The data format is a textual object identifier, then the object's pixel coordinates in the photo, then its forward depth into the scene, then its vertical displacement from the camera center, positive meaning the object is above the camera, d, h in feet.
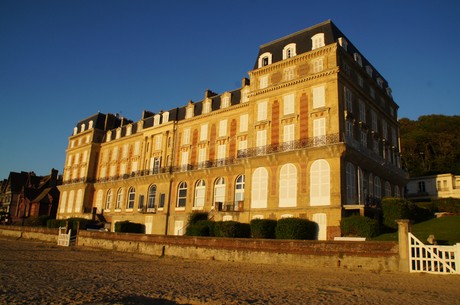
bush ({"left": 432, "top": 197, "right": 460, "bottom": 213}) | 96.63 +9.62
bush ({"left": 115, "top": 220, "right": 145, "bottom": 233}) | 112.57 -0.82
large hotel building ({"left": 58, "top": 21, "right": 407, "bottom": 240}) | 83.76 +23.94
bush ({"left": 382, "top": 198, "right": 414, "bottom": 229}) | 78.33 +5.85
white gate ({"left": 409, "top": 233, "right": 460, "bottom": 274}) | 44.11 -2.51
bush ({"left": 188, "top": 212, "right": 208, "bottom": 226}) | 103.12 +3.15
